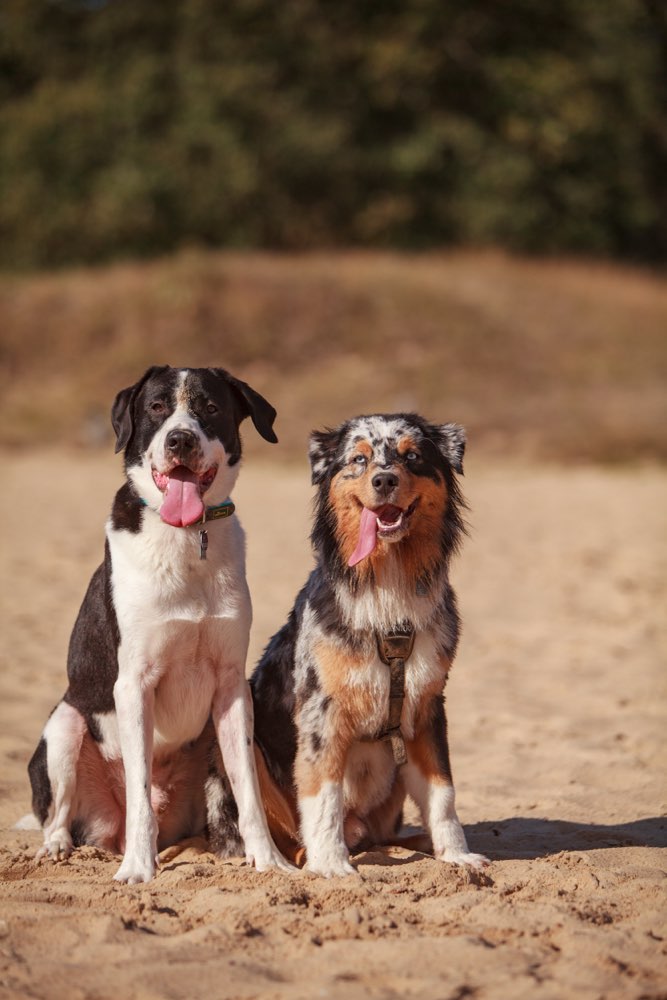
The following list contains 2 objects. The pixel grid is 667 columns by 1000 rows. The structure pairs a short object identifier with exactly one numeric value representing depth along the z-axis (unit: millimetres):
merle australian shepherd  4414
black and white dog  4320
